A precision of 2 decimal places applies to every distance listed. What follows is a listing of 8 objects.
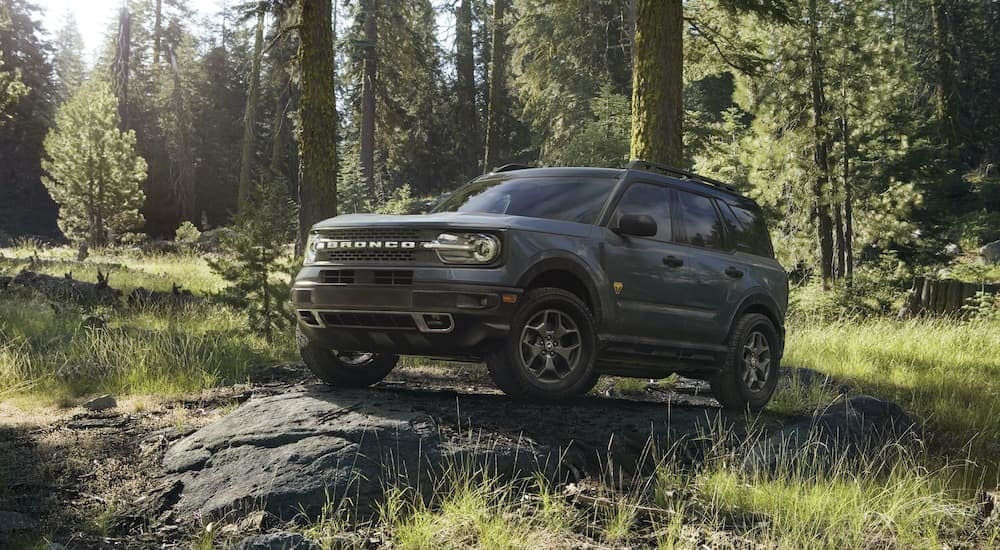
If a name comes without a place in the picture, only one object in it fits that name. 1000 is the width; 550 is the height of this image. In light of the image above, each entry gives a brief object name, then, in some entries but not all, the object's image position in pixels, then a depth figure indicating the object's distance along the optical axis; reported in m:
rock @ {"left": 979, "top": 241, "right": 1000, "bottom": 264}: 25.23
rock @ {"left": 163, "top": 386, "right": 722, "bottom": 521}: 4.82
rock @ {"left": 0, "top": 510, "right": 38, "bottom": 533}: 4.38
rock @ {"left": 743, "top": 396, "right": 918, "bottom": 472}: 6.16
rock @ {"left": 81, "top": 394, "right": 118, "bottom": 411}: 7.24
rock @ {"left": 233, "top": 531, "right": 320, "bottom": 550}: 4.08
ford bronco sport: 5.53
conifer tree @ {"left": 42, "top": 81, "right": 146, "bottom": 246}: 27.88
